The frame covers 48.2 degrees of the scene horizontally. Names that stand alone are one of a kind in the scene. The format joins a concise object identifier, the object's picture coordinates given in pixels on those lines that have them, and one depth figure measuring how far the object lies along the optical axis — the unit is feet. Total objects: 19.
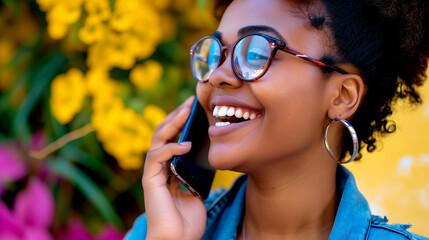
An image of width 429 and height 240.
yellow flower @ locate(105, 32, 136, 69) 5.40
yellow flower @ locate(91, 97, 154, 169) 5.38
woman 3.45
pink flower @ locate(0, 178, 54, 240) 5.31
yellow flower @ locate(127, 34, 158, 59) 5.41
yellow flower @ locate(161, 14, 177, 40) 5.97
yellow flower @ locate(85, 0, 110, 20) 5.20
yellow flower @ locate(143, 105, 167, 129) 5.32
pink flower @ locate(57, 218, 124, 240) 5.65
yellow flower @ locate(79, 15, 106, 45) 5.22
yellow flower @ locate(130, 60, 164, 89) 5.59
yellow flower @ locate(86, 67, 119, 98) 5.55
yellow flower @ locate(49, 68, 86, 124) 5.54
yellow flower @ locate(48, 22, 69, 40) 5.24
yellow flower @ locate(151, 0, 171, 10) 5.73
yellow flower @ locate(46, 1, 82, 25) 5.20
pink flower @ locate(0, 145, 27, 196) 5.64
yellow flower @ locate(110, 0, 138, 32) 5.16
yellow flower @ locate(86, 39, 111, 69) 5.44
